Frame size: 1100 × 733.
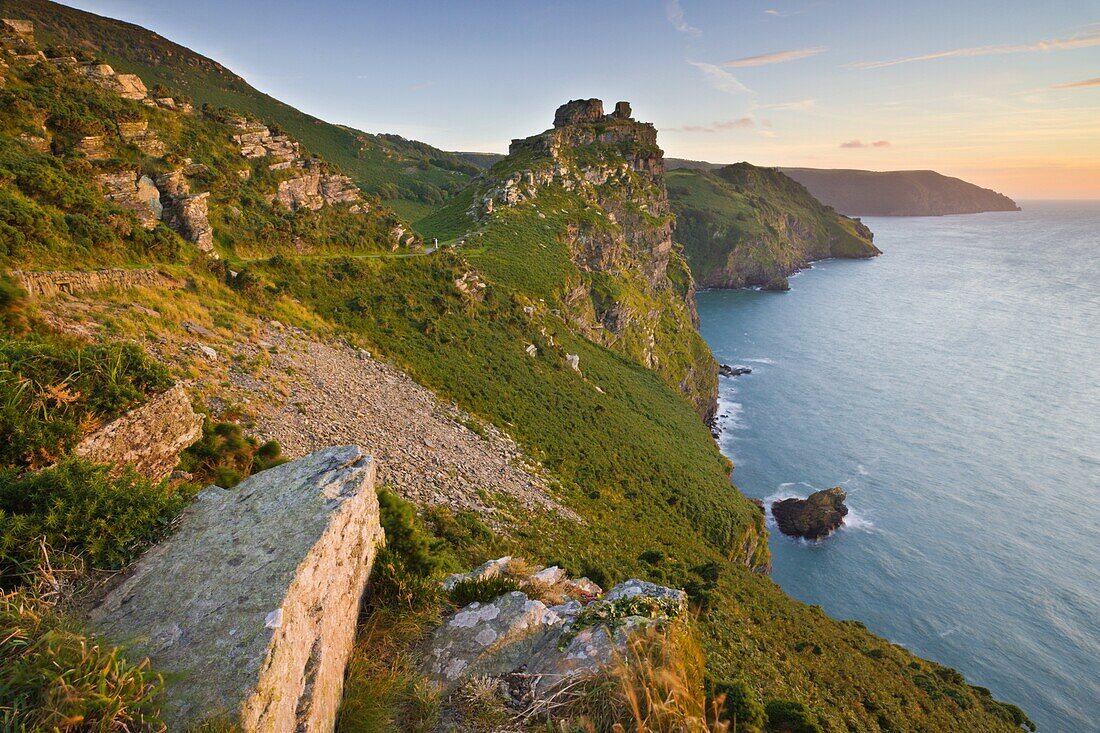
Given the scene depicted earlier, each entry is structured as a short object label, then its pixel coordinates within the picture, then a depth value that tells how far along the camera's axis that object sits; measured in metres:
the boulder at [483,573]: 11.29
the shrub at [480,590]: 10.45
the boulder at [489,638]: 8.22
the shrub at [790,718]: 13.73
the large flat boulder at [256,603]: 5.47
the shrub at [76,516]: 6.12
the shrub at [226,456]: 12.34
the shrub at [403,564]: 9.22
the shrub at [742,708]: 10.61
